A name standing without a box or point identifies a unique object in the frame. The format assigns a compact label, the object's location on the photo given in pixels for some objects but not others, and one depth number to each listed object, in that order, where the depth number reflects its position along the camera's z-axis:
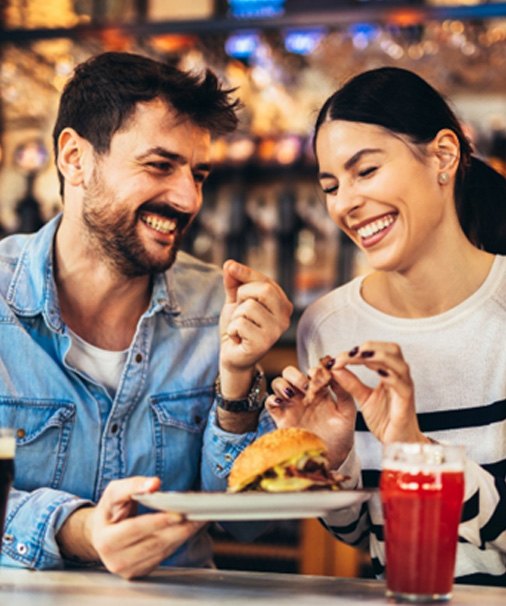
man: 2.05
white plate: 1.40
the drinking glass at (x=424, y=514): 1.39
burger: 1.53
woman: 1.94
